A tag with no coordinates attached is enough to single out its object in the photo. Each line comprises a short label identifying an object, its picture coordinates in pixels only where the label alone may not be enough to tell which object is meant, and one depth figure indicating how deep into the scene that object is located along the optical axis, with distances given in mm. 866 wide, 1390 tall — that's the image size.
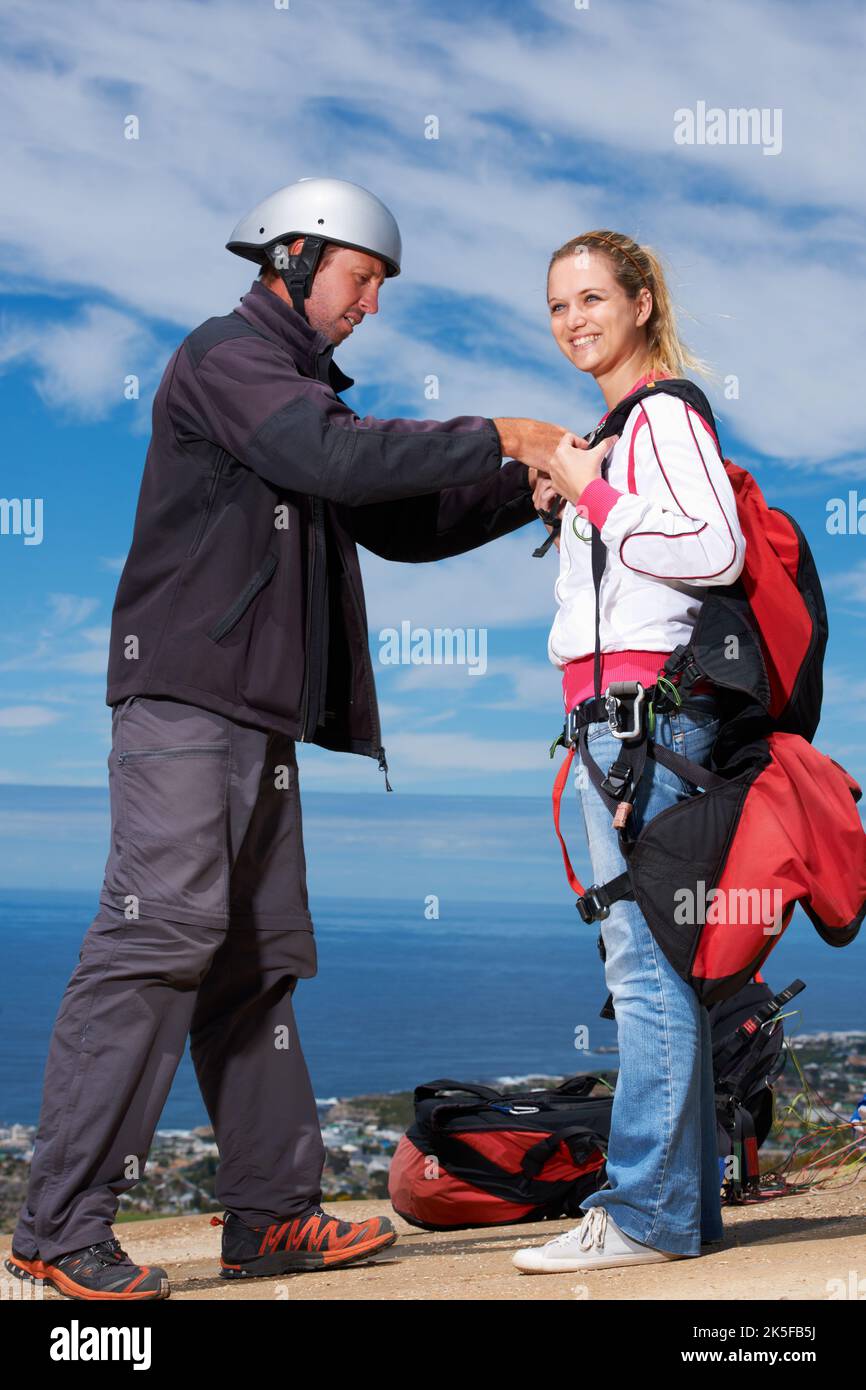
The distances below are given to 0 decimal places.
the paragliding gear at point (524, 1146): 4648
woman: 3104
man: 3354
